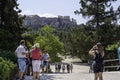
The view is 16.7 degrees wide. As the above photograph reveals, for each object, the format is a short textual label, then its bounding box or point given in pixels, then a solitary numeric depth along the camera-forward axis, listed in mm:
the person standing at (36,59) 17094
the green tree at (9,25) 28109
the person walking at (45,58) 25350
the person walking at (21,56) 16953
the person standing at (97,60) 15165
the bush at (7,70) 13169
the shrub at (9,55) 19494
